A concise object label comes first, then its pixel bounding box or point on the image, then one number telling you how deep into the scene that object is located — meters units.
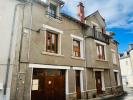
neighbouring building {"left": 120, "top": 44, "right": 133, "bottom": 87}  35.98
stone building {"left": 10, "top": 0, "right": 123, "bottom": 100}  9.52
